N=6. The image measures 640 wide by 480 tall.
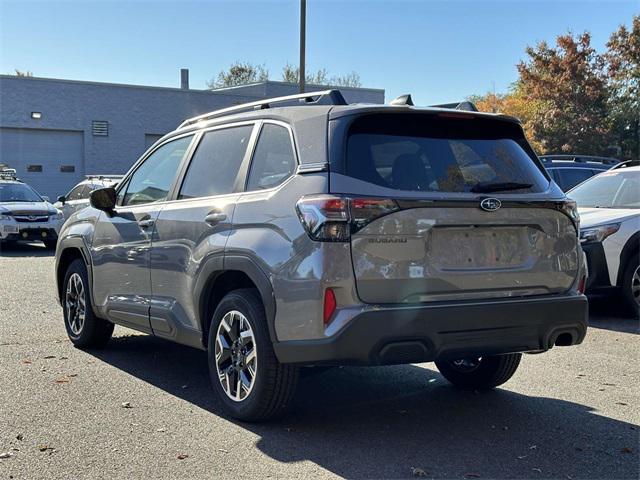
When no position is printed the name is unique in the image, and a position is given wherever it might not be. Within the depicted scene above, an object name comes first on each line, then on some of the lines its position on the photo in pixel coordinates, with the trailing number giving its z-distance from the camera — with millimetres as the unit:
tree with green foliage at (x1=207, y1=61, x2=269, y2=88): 68750
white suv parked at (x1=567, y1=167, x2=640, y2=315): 8500
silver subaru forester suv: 4137
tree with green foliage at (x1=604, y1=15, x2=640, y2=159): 30531
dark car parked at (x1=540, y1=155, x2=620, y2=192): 13695
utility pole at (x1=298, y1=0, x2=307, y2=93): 19203
